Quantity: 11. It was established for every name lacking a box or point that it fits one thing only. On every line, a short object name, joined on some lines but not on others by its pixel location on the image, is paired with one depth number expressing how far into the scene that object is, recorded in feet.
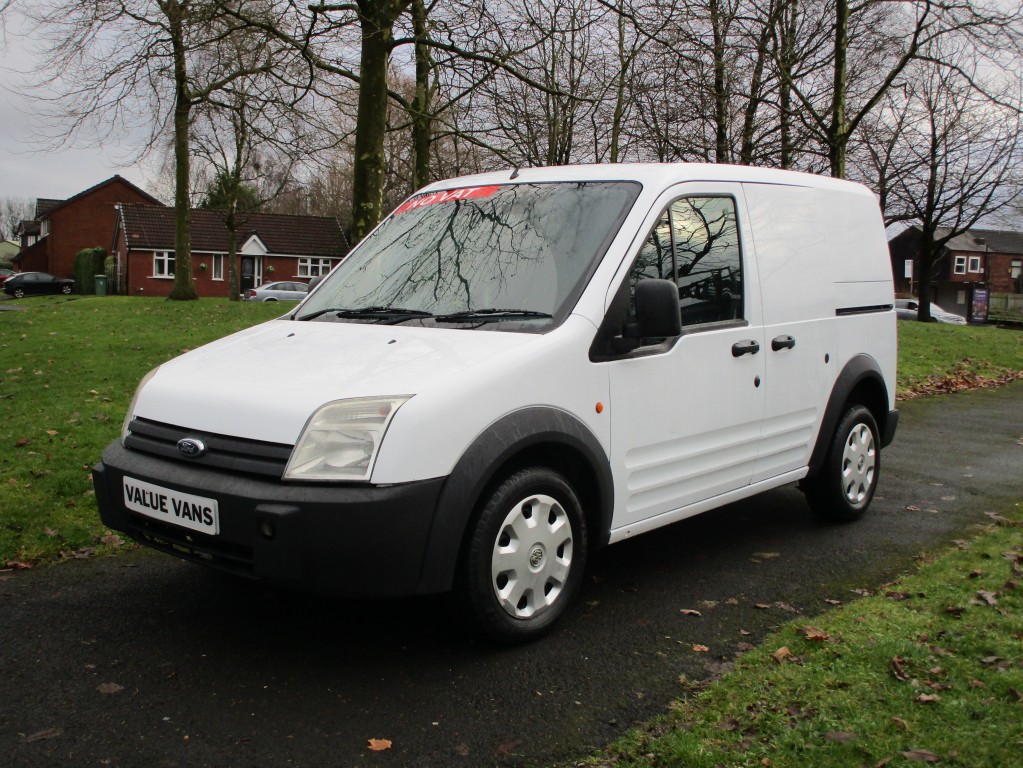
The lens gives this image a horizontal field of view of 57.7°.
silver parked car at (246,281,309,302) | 147.23
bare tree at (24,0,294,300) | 40.50
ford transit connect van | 11.39
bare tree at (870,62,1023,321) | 100.48
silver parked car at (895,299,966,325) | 151.53
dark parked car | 176.45
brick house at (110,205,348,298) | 182.39
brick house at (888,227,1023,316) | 255.91
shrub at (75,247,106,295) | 187.52
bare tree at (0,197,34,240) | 419.54
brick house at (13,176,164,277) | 225.56
